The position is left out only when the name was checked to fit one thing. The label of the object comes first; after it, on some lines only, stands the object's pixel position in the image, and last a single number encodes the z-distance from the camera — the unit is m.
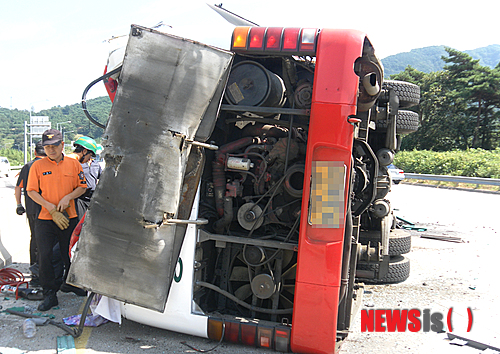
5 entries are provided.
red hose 5.07
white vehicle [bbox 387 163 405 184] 19.98
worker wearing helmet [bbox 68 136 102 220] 5.29
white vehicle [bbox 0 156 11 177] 31.89
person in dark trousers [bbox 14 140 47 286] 5.11
